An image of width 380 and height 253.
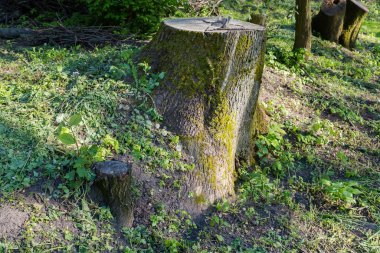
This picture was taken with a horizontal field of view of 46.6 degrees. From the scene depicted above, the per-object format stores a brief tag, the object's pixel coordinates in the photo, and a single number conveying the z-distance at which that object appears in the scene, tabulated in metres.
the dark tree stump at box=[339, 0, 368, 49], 9.54
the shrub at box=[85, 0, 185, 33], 7.57
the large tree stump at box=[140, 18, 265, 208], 4.18
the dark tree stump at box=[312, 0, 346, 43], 9.38
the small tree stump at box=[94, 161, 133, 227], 3.44
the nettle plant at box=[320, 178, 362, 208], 4.35
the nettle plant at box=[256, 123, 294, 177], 4.84
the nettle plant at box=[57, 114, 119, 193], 3.48
